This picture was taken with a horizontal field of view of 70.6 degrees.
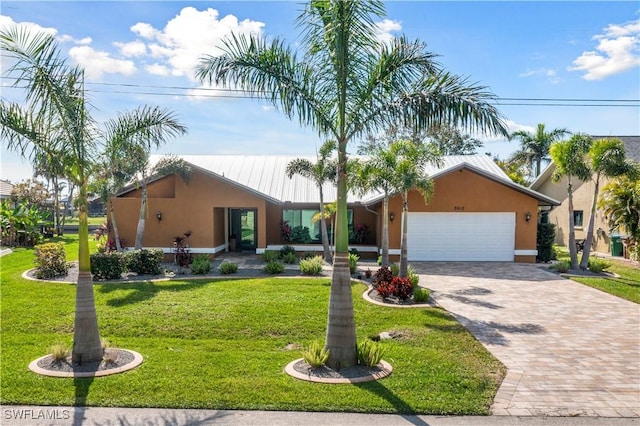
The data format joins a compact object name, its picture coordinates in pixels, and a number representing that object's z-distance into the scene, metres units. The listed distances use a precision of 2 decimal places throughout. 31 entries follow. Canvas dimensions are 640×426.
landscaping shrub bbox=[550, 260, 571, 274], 18.33
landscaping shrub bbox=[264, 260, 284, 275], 16.66
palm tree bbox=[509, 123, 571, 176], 34.81
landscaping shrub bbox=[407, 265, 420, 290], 13.61
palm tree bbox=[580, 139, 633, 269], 16.81
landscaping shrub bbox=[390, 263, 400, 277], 15.67
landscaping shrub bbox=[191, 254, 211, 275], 16.48
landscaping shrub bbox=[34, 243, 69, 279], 15.32
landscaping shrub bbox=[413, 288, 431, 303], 12.37
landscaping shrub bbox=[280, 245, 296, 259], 21.12
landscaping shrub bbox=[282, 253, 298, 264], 19.75
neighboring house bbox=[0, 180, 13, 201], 36.91
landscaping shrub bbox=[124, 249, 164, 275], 16.14
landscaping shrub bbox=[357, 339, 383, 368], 7.44
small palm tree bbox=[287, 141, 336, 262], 18.59
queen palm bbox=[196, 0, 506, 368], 7.47
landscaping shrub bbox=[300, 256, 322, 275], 16.64
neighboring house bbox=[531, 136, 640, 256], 23.81
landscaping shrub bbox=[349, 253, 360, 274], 17.60
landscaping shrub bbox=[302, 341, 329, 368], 7.38
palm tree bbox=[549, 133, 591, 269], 17.34
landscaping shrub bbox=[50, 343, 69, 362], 7.52
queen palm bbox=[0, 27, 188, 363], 7.46
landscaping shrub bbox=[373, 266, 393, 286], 13.57
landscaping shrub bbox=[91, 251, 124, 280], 15.19
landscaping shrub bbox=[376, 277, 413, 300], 12.55
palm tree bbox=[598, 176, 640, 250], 17.67
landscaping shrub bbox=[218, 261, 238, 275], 16.50
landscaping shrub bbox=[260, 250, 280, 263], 19.58
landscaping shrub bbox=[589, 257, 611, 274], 17.89
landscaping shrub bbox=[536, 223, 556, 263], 21.27
